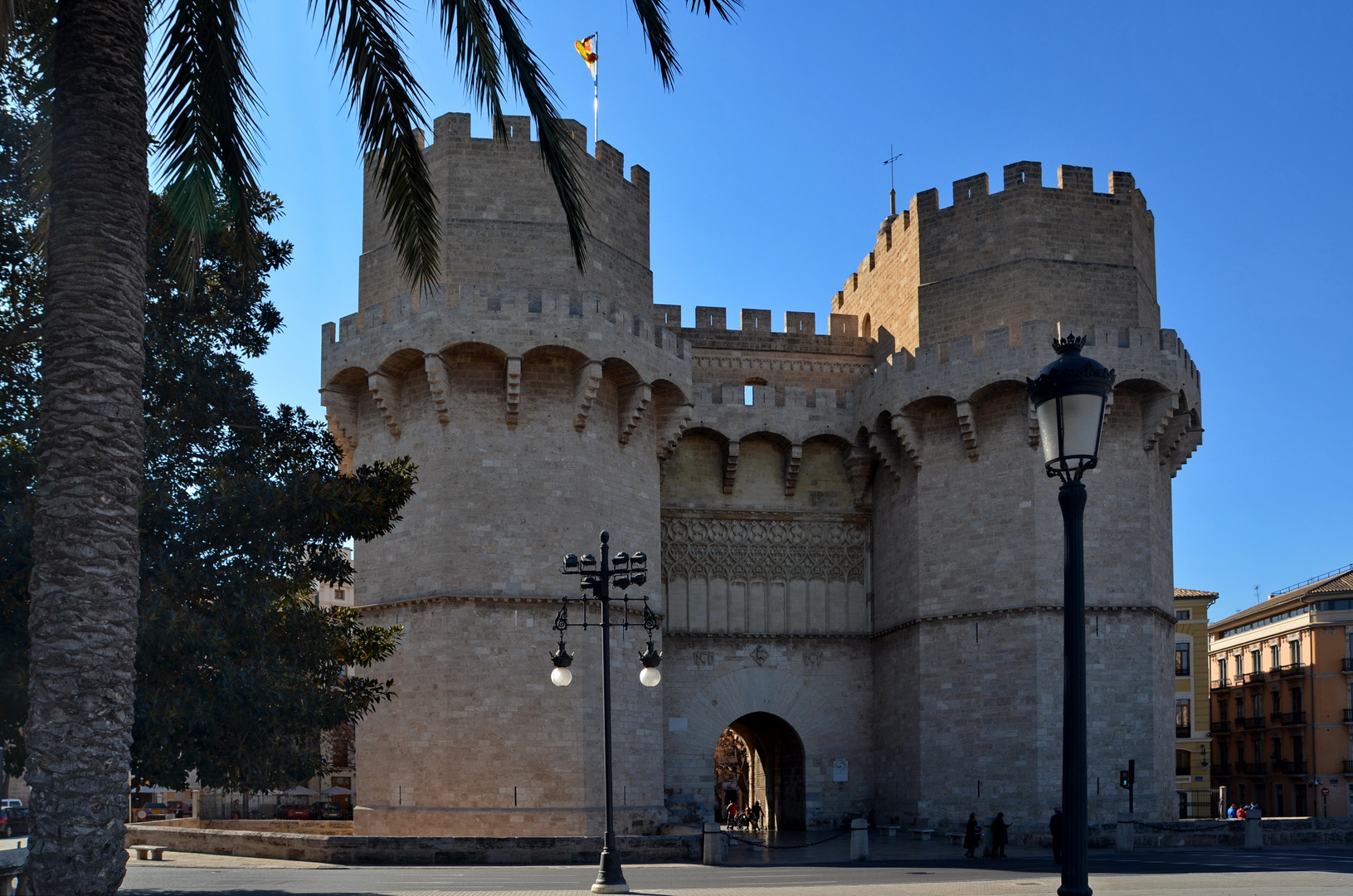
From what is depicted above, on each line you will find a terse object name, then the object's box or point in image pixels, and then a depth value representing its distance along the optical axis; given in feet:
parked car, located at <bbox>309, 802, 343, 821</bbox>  129.39
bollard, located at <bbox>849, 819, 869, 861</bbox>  71.36
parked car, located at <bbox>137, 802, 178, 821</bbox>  165.13
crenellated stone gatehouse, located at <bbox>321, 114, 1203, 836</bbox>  78.64
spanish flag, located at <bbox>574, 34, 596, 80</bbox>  85.46
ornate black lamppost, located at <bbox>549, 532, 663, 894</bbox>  51.83
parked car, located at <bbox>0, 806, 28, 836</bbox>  121.60
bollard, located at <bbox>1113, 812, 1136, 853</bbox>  77.19
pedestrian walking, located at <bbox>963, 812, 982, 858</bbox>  72.79
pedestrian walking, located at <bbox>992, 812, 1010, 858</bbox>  73.00
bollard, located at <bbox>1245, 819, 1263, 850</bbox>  81.30
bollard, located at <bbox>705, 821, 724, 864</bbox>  67.92
